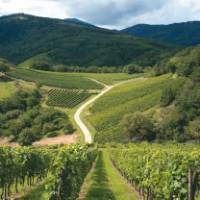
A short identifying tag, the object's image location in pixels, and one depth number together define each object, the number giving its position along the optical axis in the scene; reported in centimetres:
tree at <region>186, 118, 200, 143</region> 13675
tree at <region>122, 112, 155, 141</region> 14050
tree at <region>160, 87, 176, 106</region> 15425
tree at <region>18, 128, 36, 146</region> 15025
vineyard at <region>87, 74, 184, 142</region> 14525
